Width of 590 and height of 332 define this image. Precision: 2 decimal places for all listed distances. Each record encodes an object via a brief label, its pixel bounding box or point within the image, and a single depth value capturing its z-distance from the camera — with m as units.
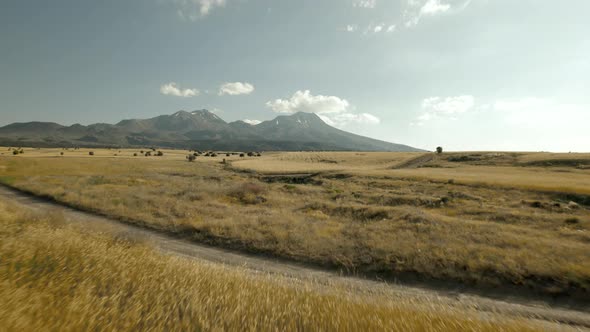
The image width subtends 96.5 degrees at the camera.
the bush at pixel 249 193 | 27.06
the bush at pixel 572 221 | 17.66
